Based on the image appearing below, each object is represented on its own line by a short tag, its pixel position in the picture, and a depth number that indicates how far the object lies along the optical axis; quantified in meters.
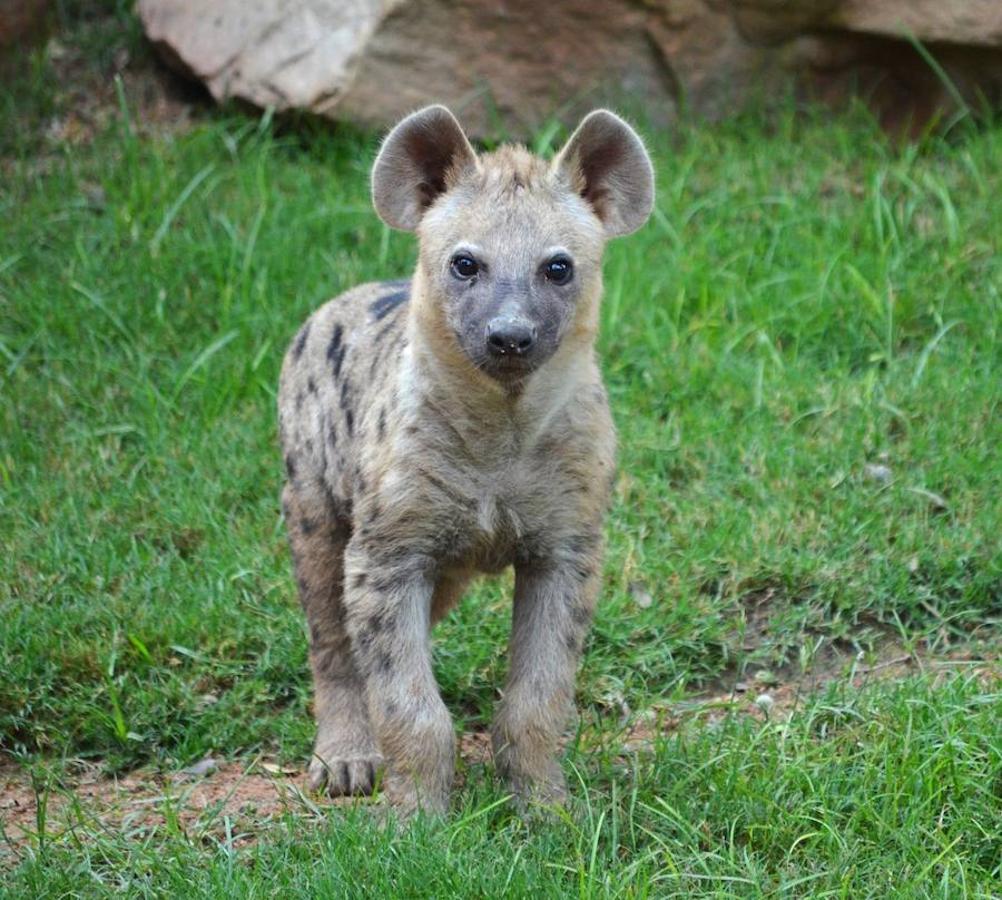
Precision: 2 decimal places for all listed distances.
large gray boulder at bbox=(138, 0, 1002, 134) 18.64
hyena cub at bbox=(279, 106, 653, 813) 9.96
